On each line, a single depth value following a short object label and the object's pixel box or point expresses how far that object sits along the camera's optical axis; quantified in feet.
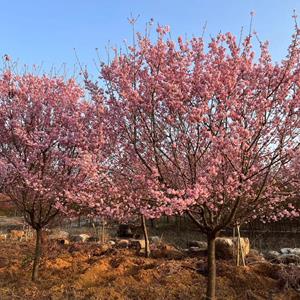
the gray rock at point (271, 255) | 41.69
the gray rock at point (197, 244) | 48.05
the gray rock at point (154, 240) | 57.76
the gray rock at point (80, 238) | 60.37
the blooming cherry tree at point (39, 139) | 25.57
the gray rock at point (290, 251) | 43.18
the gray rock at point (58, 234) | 66.09
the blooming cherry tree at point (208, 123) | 18.42
